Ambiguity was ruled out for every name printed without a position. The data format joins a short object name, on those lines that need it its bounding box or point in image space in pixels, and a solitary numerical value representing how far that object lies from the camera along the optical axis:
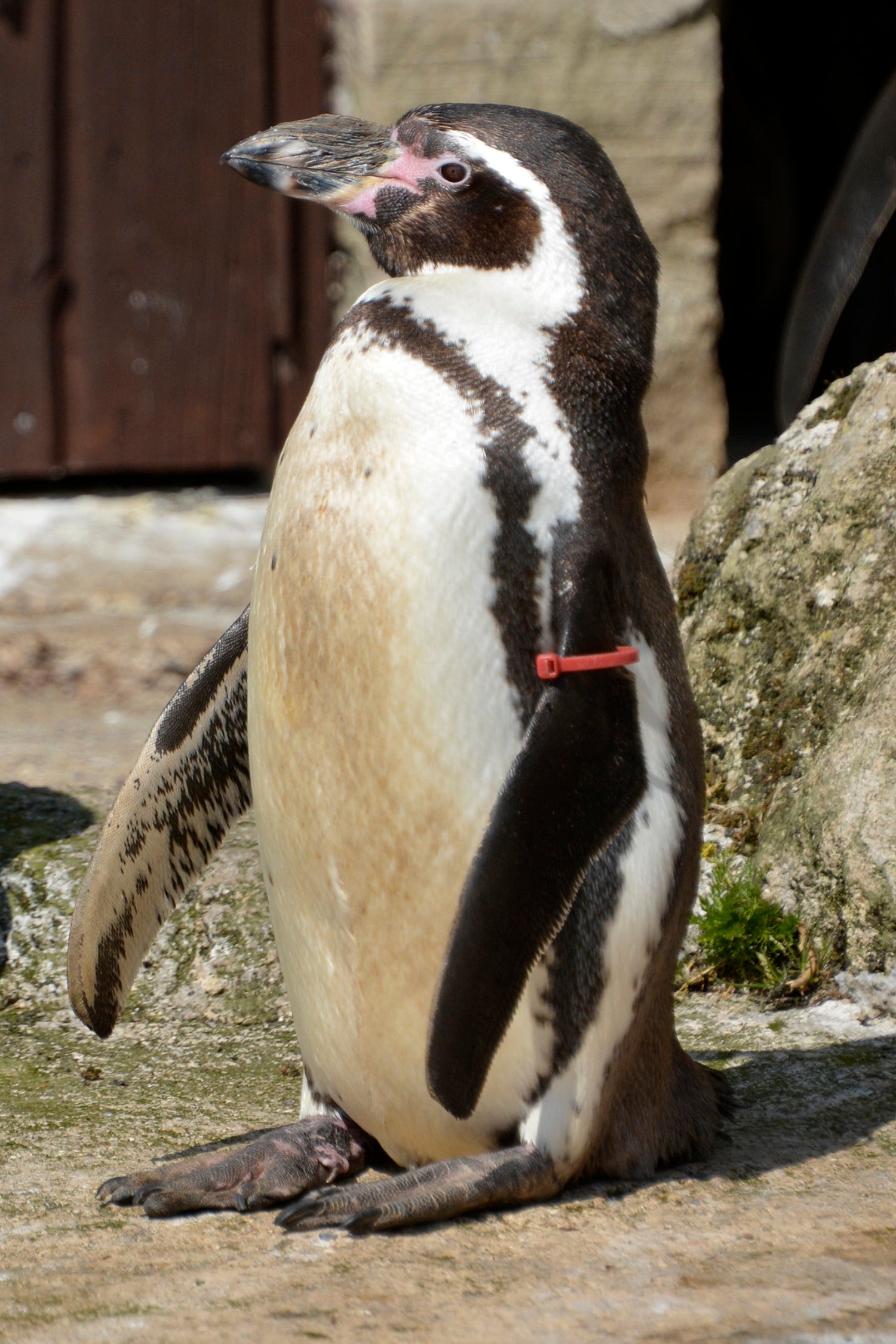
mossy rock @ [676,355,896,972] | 5.24
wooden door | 11.08
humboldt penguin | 3.69
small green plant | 5.39
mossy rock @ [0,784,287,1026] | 5.56
